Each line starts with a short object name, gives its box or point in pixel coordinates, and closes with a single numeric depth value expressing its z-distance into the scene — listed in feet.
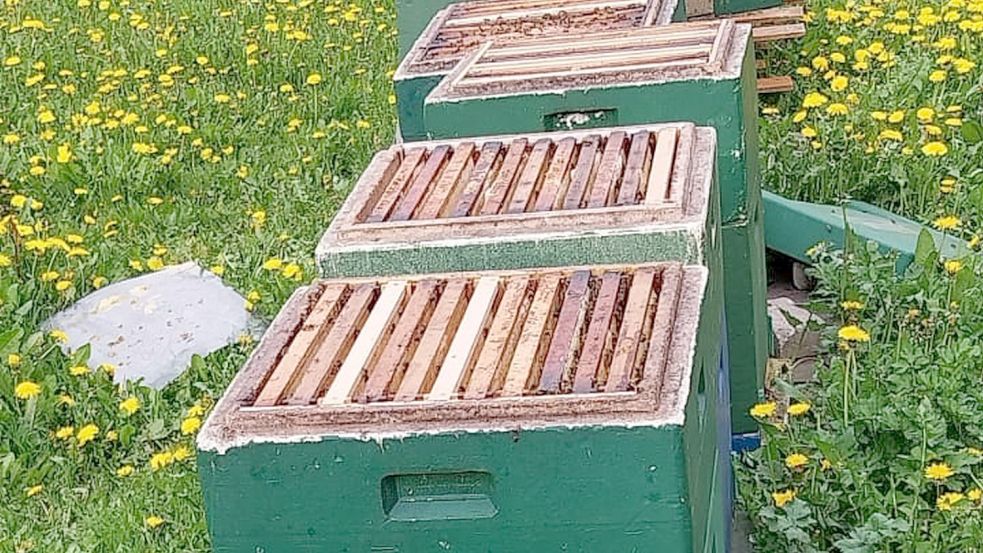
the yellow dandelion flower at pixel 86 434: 11.82
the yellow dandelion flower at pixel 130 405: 12.26
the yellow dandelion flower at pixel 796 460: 9.36
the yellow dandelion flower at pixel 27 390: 12.34
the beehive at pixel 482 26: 11.88
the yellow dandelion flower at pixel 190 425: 11.38
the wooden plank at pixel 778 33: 19.56
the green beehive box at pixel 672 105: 9.92
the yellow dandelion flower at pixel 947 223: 12.95
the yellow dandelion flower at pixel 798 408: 9.70
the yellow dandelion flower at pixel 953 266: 12.32
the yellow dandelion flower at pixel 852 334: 10.39
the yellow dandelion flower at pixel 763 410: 9.56
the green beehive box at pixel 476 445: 5.97
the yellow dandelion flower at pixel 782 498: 9.17
